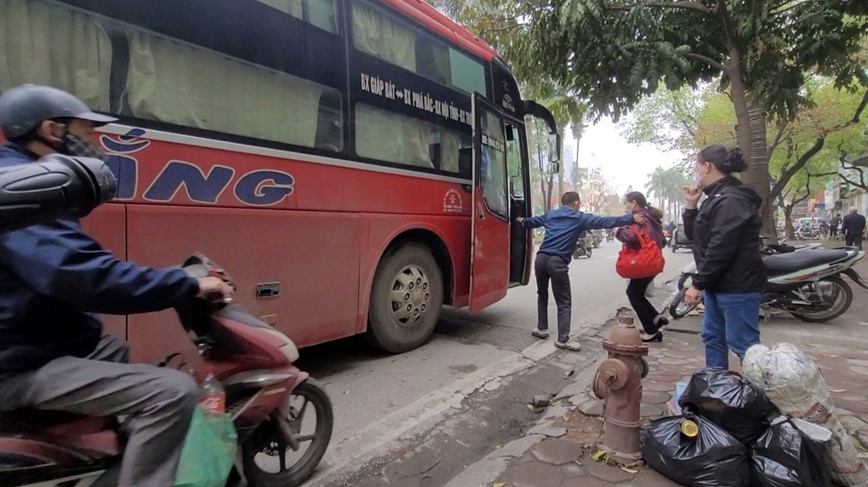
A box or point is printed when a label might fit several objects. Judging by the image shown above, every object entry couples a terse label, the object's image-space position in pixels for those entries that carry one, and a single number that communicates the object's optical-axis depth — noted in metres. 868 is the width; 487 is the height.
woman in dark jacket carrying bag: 5.10
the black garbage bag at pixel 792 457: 2.10
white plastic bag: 2.20
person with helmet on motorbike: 1.41
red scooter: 1.51
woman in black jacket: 2.87
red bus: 2.69
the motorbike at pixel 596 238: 23.19
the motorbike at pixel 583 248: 17.55
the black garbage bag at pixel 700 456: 2.21
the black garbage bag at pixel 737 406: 2.29
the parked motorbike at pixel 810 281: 5.60
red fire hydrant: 2.60
